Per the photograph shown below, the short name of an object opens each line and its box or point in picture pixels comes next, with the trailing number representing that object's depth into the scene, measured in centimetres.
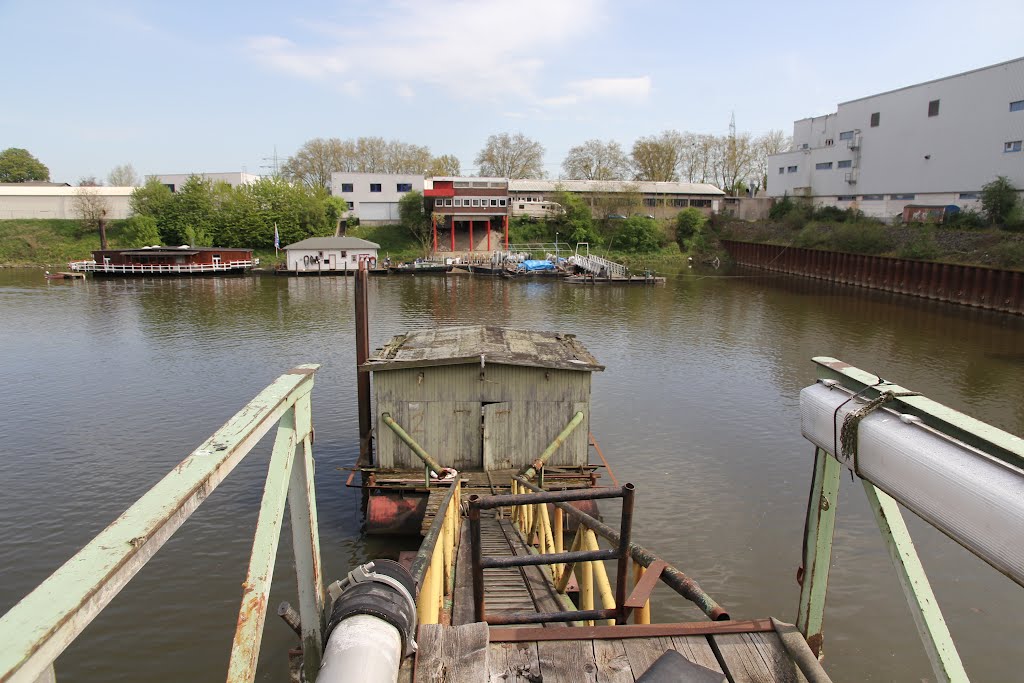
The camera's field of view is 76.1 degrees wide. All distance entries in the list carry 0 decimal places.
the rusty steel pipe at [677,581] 436
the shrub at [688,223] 7500
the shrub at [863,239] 4972
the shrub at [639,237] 7275
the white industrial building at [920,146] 4619
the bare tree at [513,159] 10950
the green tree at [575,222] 7275
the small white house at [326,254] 5797
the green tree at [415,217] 6843
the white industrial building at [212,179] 8319
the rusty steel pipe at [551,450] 1266
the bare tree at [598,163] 10681
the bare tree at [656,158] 10394
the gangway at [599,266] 5634
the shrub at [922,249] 4447
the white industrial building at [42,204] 7525
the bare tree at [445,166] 11094
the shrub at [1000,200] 4441
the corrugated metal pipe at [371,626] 288
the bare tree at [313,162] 10750
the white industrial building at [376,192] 7319
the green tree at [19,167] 10381
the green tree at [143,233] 6731
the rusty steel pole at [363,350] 1474
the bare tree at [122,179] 10550
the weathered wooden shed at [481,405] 1285
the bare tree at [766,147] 10744
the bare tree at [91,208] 7275
